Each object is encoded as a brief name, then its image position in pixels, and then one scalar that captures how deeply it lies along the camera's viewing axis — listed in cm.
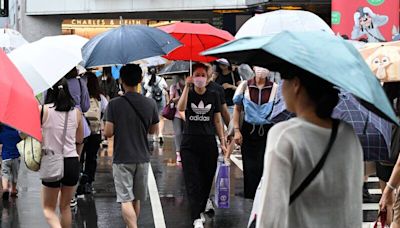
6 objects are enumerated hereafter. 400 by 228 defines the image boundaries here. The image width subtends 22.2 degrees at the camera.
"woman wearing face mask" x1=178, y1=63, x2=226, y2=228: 1119
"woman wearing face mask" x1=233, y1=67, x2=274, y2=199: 1075
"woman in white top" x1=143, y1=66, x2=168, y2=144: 2287
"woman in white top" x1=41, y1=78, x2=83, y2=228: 920
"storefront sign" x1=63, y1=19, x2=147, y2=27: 4531
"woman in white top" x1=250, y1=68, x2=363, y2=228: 398
